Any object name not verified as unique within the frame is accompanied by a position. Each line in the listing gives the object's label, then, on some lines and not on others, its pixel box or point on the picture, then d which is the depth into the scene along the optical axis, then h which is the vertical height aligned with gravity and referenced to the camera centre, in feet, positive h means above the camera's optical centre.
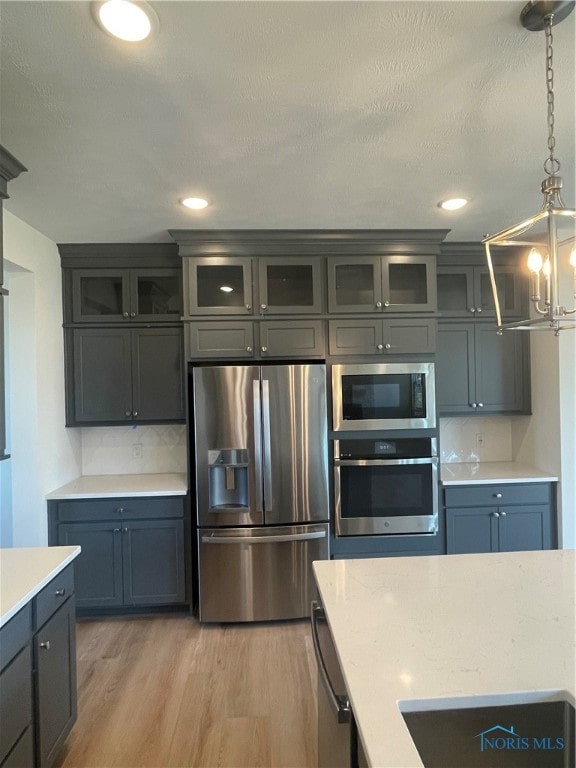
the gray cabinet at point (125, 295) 10.11 +2.30
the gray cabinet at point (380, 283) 9.71 +2.37
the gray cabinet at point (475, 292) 10.69 +2.33
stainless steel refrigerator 9.12 -2.04
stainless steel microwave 9.49 -0.20
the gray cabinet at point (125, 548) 9.30 -3.39
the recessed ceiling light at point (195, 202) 7.56 +3.38
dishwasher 3.23 -2.64
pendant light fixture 3.52 +1.38
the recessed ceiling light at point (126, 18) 3.65 +3.28
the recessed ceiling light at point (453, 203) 7.81 +3.39
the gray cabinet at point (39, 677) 4.46 -3.32
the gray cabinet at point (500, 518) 9.86 -3.06
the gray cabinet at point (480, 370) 10.69 +0.38
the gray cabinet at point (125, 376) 10.13 +0.39
